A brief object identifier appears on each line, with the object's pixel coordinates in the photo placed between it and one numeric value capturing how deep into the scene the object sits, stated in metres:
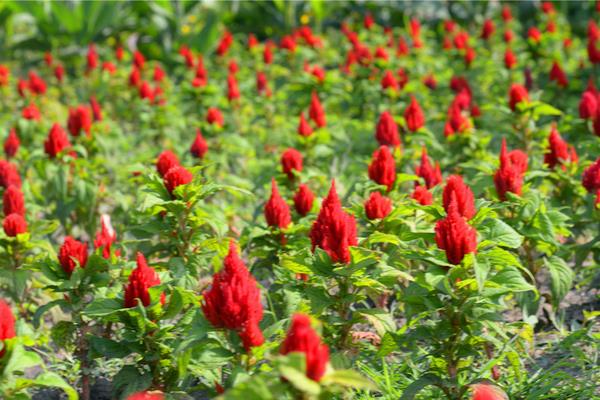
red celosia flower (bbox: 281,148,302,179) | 4.91
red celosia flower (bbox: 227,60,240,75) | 8.65
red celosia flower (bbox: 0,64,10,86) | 8.71
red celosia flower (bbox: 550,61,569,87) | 6.98
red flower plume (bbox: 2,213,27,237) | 4.32
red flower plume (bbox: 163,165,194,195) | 3.86
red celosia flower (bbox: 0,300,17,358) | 2.91
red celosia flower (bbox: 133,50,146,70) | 9.29
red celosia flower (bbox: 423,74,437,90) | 8.48
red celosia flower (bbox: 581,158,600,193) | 4.35
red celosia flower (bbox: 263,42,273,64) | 9.20
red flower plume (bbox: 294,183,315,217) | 4.40
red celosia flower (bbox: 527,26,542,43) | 8.45
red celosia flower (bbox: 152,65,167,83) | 8.73
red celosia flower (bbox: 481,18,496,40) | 10.27
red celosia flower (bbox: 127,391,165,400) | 2.24
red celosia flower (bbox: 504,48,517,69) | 7.77
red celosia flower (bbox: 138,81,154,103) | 7.50
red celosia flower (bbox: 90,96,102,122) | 7.14
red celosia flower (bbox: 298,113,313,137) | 5.85
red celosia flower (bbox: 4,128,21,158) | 6.13
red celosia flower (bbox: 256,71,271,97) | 8.20
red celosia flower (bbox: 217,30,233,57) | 10.24
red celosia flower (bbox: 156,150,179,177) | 4.12
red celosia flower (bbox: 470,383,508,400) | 3.24
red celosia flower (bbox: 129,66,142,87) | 8.23
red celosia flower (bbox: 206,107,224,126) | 6.63
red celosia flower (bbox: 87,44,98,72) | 9.55
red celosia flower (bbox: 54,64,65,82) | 9.48
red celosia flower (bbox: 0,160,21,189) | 5.10
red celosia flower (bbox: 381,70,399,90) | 7.01
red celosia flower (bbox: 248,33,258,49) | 10.23
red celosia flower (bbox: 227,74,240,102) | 7.52
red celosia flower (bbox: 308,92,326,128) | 6.07
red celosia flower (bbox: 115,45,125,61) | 10.35
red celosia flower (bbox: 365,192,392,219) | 3.91
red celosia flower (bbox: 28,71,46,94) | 7.85
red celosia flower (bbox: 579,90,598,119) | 5.50
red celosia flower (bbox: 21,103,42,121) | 6.91
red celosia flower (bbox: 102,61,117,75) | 9.85
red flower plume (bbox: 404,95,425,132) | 5.84
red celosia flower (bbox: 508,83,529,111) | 5.66
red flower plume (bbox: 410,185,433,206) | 3.96
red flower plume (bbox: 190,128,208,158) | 5.65
